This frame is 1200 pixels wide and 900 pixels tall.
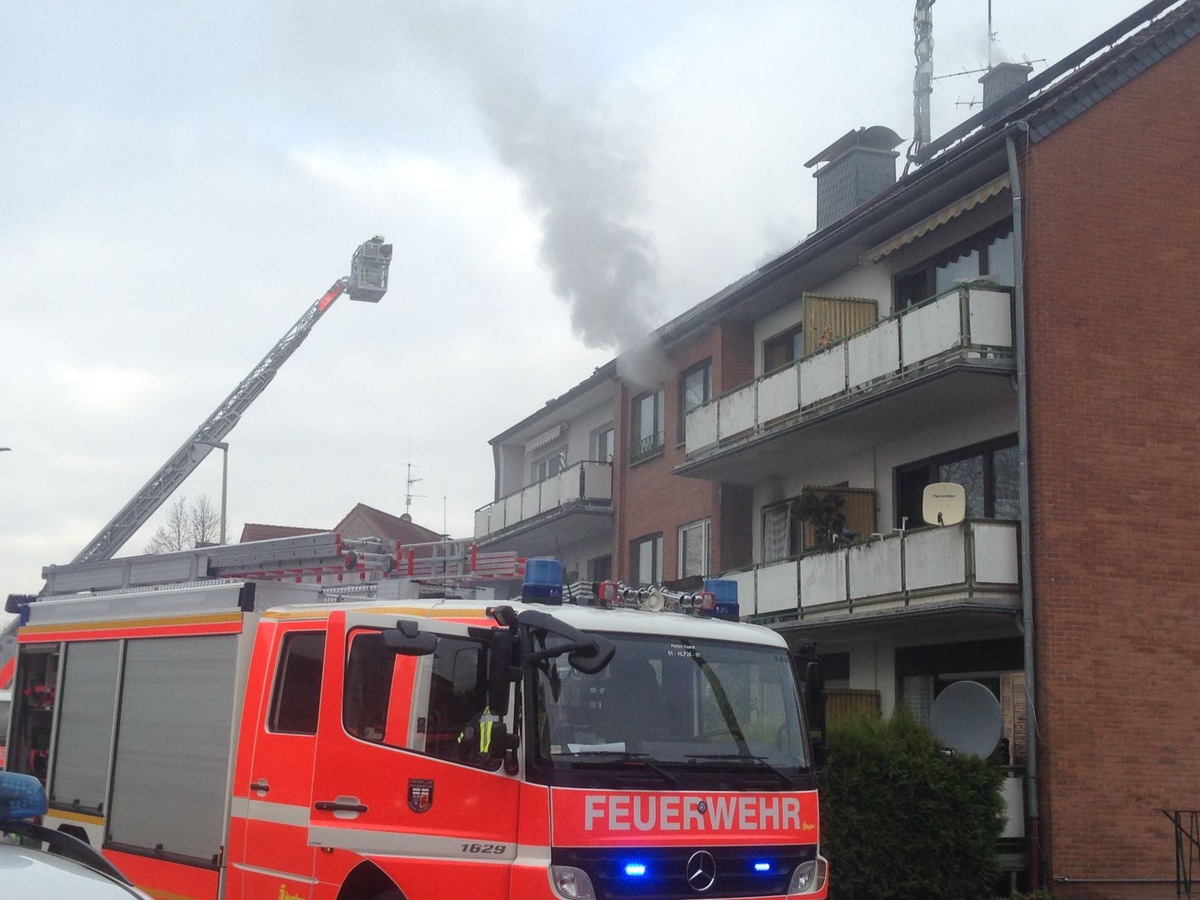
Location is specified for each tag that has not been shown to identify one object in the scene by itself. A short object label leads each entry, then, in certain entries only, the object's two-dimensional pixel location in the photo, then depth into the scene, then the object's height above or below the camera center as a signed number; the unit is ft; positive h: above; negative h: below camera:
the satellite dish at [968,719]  47.70 +0.58
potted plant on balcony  64.90 +9.98
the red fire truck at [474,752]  22.31 -0.53
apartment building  51.85 +12.03
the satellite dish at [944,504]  55.42 +9.10
